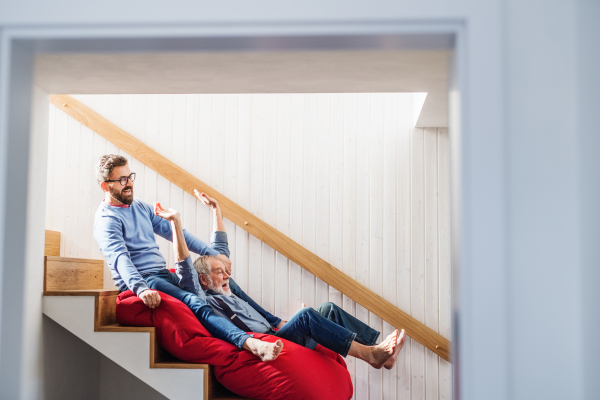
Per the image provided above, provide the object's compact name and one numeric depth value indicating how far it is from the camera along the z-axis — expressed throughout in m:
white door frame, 1.24
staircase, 2.68
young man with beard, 2.75
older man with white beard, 2.85
